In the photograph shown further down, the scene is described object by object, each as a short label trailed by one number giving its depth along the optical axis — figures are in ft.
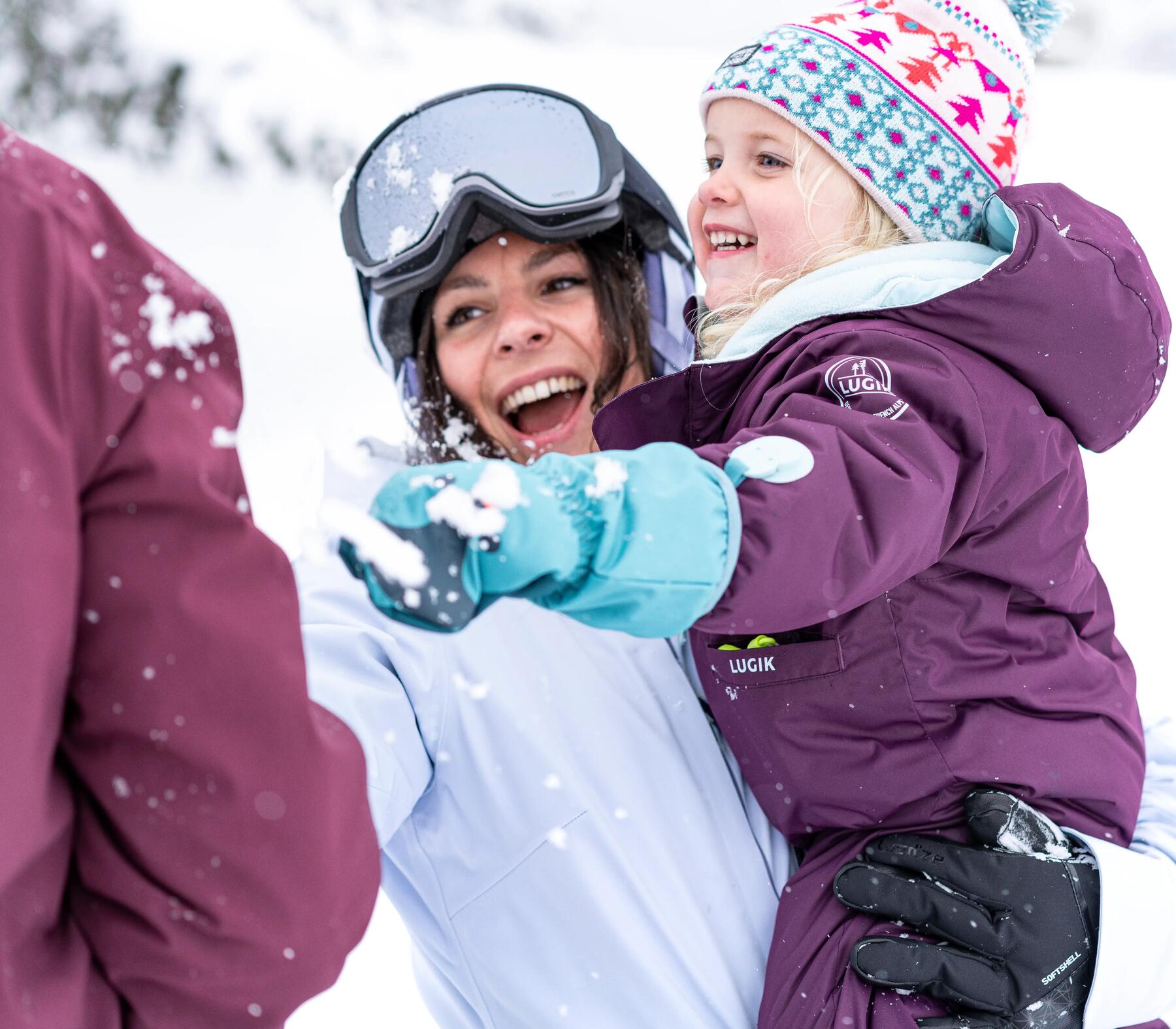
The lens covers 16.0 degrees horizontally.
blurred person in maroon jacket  4.65
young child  5.45
